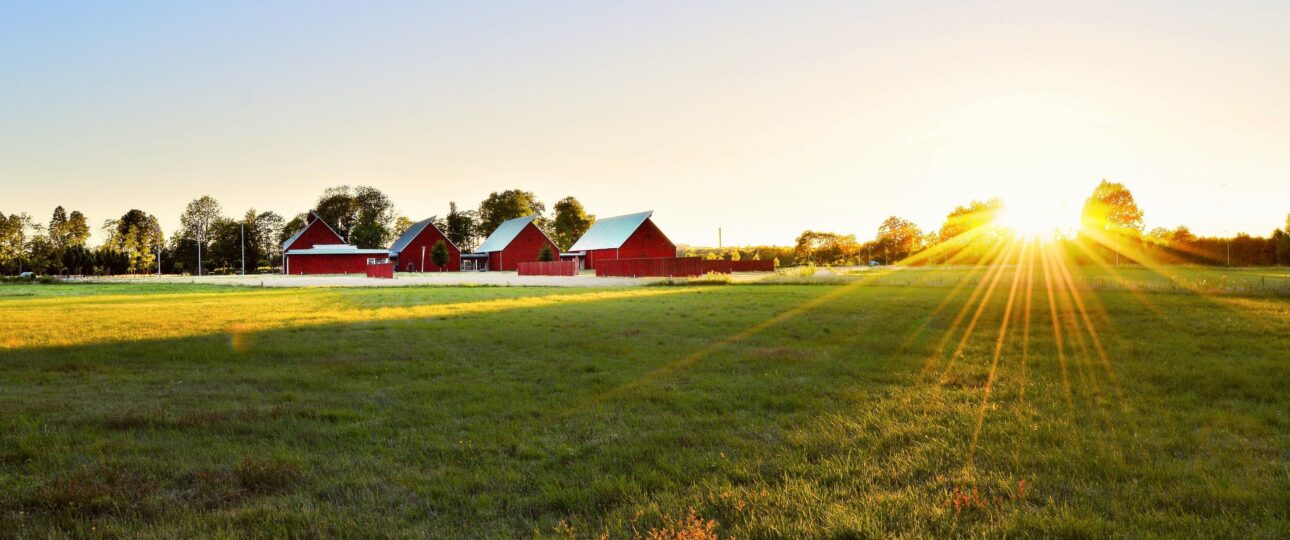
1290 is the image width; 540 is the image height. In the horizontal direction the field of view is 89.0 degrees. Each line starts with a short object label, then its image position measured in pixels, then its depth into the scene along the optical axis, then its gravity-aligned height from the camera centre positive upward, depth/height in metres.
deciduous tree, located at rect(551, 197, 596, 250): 101.81 +6.07
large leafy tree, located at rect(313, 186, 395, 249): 97.19 +7.59
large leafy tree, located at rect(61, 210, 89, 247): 97.12 +5.25
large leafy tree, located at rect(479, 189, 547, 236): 102.31 +8.28
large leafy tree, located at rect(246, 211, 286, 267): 107.38 +5.33
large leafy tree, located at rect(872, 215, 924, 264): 99.31 +2.39
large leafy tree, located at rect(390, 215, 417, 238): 108.68 +6.22
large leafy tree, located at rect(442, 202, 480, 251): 106.69 +5.67
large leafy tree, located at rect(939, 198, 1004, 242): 97.12 +5.85
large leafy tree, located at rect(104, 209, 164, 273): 93.12 +3.77
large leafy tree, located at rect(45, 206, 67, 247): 96.56 +5.38
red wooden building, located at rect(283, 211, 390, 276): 73.56 +1.03
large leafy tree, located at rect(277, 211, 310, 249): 104.06 +6.02
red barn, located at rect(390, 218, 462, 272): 82.38 +1.38
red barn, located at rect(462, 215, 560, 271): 80.56 +2.00
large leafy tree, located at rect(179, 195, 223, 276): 106.50 +7.74
